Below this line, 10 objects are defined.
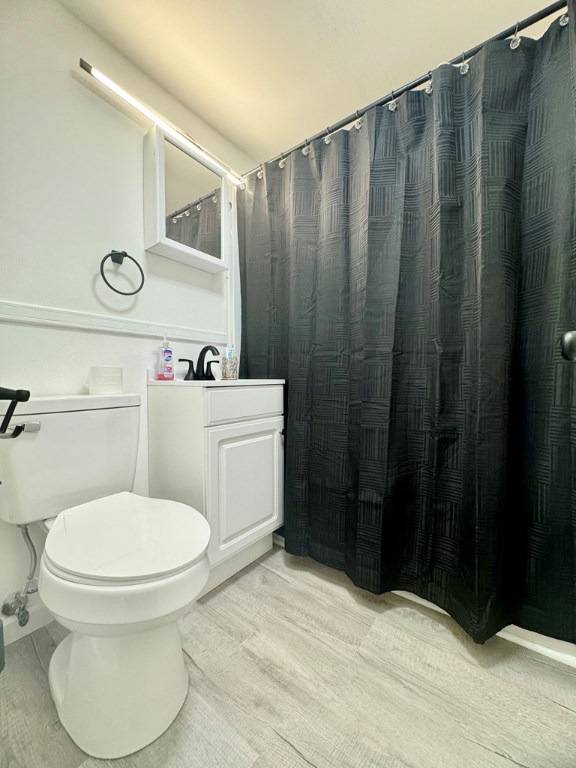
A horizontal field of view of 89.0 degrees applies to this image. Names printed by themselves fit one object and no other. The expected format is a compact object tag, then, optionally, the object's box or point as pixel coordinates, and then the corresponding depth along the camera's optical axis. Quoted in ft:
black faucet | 4.45
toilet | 2.07
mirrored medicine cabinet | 4.09
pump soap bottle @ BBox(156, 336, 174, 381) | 4.23
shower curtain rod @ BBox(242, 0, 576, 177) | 2.88
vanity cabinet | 3.57
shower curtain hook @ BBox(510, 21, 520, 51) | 2.99
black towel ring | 3.80
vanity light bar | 3.67
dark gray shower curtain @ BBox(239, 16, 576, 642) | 2.95
